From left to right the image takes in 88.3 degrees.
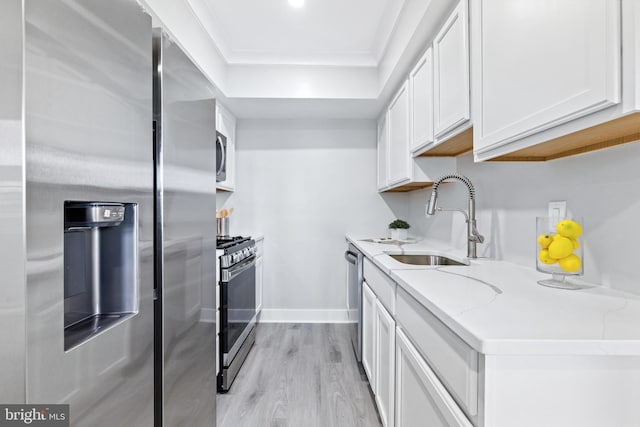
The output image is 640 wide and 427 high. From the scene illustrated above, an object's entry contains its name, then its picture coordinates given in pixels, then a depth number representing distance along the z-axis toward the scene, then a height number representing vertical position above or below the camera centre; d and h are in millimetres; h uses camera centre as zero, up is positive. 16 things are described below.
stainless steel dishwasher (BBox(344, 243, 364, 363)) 2426 -692
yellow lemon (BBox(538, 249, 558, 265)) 1083 -159
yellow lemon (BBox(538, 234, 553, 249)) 1102 -102
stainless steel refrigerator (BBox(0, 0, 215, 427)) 560 -20
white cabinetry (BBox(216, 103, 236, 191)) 3029 +734
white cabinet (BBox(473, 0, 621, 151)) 758 +417
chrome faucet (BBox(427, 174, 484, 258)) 1765 -20
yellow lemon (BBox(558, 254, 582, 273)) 1034 -168
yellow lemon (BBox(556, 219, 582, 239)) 1045 -60
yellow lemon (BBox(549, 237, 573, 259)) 1039 -119
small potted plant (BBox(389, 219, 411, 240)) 3076 -173
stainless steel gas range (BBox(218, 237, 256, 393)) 2176 -695
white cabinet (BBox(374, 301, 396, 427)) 1464 -756
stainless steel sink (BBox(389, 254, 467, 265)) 2074 -311
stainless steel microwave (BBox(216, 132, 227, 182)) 2777 +451
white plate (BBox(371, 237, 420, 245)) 2839 -270
